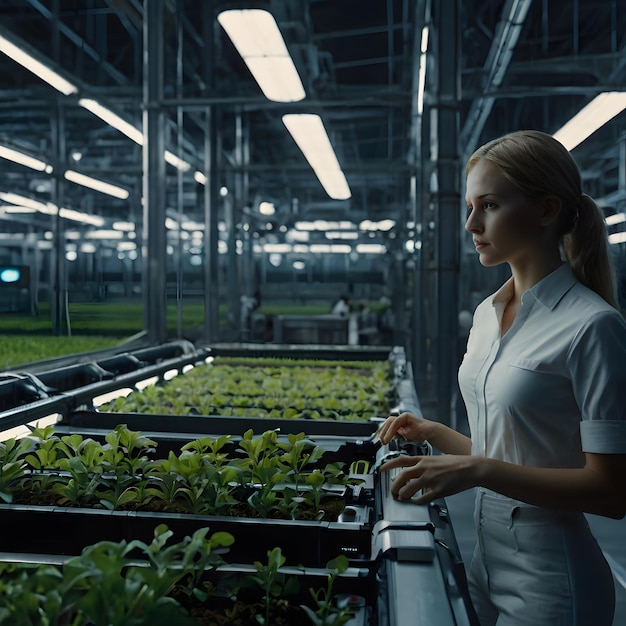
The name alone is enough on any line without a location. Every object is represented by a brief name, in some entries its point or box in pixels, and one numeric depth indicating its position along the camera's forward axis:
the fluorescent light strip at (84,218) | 7.29
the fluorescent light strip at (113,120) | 4.69
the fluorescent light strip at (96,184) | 7.84
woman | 0.97
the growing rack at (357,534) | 0.83
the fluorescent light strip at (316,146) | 5.54
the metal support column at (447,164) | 4.27
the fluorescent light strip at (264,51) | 3.50
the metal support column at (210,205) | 5.83
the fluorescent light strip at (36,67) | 3.29
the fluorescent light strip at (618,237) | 5.15
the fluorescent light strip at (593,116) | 4.40
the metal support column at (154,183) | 4.32
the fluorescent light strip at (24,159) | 5.44
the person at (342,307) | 10.54
